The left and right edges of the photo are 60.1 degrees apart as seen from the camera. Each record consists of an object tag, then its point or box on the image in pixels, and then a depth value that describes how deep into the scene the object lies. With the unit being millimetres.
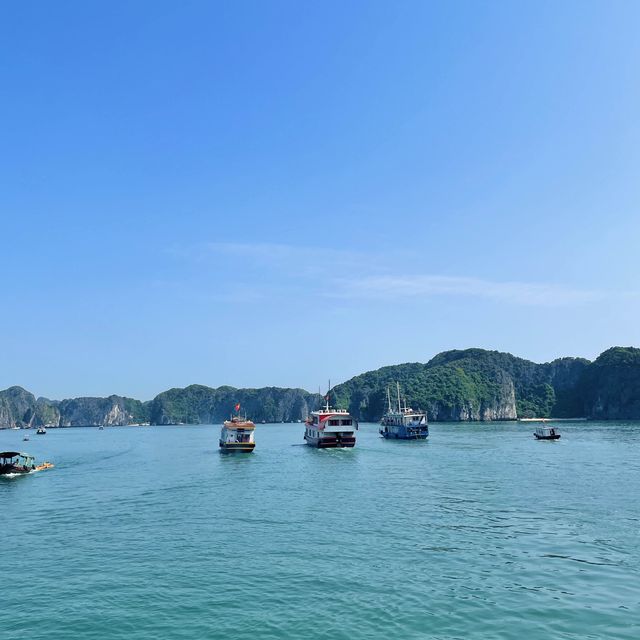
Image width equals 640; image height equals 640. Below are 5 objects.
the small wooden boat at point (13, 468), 70875
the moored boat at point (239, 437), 98875
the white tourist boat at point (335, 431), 106750
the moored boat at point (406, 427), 138375
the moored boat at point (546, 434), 131250
